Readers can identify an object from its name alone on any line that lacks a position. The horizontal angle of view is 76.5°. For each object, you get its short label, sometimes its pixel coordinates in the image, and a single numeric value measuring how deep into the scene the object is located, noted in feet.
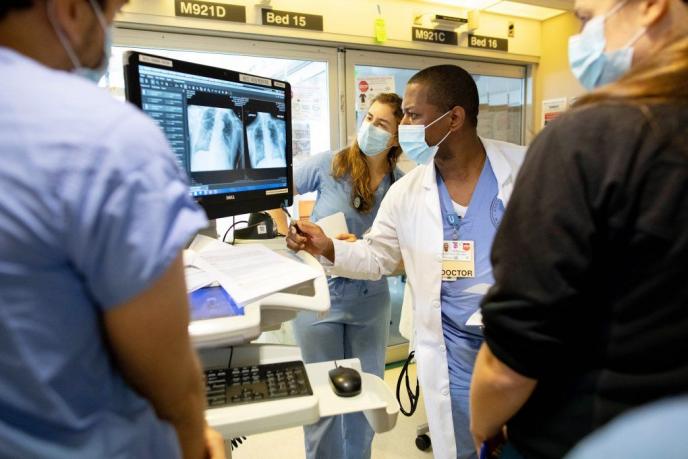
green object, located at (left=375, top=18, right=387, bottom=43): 8.62
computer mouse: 2.95
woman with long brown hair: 5.90
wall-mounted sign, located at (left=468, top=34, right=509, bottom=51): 9.86
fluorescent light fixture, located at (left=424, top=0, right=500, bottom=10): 9.26
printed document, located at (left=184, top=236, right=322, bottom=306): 2.78
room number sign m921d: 7.06
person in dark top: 1.62
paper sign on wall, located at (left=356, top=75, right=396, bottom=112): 9.18
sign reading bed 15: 7.72
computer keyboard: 2.64
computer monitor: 3.21
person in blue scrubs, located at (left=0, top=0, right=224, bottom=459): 1.24
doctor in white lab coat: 4.45
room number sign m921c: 9.17
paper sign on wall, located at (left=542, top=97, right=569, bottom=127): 10.73
